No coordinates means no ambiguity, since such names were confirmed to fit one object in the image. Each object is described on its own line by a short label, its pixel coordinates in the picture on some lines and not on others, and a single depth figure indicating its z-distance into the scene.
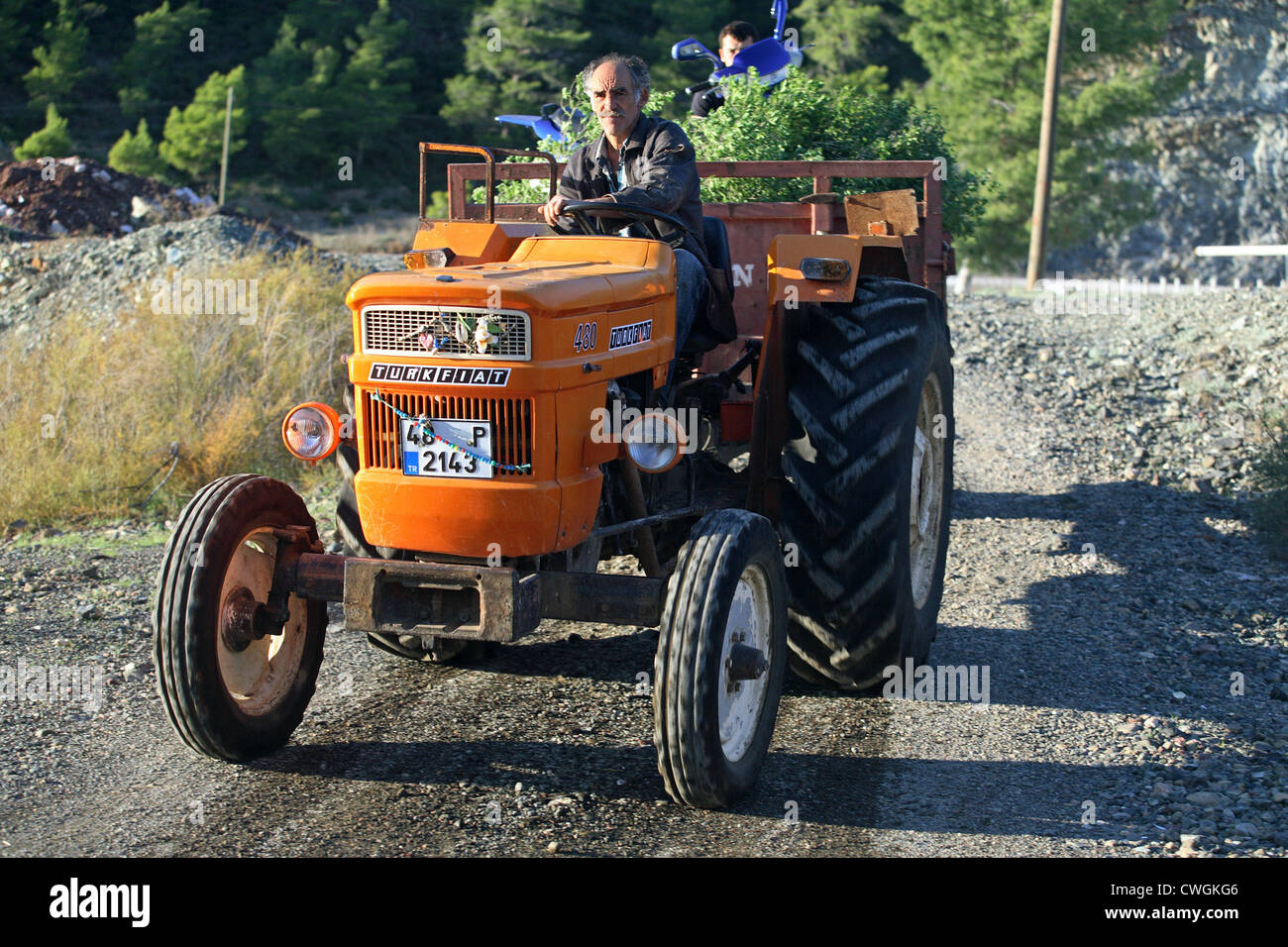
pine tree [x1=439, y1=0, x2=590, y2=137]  39.72
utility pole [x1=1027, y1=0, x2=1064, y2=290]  21.80
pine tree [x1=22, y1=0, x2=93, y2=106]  40.88
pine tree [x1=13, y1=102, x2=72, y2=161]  33.31
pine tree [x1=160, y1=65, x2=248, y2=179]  38.25
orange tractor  4.03
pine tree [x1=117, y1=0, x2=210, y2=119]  42.25
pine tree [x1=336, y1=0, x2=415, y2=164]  42.59
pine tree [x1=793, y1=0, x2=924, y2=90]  40.12
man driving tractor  4.95
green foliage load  7.71
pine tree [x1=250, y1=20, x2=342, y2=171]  41.09
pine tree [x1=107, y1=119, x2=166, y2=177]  36.53
